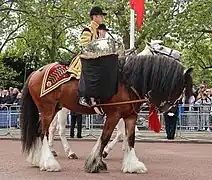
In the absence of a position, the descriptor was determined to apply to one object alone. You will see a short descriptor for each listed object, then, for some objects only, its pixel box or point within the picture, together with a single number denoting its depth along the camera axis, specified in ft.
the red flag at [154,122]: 28.94
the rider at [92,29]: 28.03
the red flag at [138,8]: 44.73
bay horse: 26.13
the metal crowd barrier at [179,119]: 55.52
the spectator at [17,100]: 64.18
